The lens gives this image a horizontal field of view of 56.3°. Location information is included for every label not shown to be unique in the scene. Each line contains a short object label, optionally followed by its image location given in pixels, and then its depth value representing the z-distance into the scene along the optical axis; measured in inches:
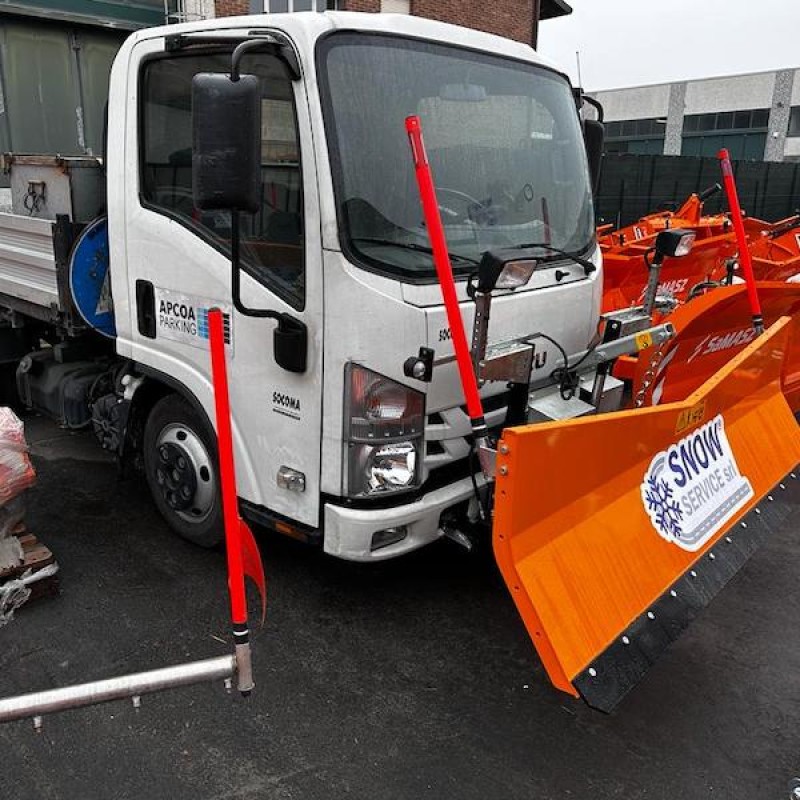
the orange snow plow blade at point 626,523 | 94.4
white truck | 111.6
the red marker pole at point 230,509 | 87.4
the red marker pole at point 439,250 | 96.3
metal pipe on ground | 80.7
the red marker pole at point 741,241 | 151.6
